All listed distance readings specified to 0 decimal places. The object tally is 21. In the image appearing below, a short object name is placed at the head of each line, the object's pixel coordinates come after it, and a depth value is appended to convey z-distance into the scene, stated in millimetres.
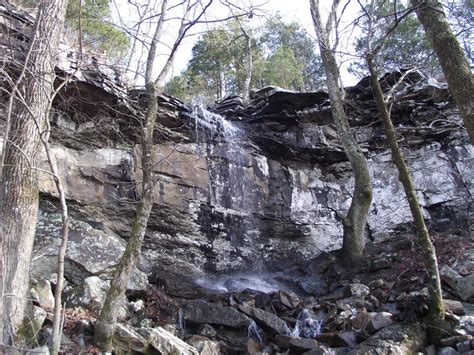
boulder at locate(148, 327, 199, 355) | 4727
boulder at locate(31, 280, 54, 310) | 5207
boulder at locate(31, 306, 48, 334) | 4453
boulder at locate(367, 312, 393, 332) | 5332
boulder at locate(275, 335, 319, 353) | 5180
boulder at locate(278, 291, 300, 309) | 6789
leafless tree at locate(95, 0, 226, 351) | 4727
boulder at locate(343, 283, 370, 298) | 6873
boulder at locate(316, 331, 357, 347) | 5246
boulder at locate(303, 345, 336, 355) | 4895
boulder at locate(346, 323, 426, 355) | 4707
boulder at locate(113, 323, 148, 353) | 4727
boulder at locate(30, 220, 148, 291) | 6430
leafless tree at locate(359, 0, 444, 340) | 5156
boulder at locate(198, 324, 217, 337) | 5781
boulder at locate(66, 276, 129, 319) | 5605
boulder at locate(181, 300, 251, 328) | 5922
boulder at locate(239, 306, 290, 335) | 5879
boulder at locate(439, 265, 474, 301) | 6141
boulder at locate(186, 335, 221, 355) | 5183
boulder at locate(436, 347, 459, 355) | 4620
